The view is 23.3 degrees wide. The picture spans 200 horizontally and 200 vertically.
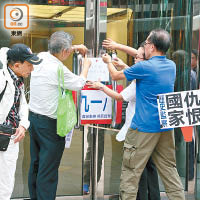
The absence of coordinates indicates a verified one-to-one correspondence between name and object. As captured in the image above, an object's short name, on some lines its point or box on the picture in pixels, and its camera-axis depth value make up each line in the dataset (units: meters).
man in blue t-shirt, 4.26
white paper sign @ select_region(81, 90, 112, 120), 5.03
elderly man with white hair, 4.43
